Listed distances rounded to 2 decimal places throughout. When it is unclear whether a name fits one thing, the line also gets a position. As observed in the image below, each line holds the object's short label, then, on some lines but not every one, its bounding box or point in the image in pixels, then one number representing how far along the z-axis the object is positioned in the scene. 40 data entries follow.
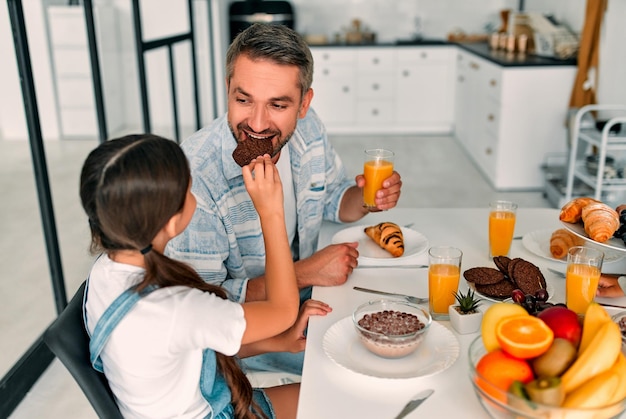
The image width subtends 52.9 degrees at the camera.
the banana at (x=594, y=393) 0.80
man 1.45
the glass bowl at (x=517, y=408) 0.80
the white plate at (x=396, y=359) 1.05
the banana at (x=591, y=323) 0.89
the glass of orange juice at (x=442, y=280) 1.25
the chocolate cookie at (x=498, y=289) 1.28
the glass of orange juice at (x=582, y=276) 1.21
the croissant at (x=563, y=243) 1.49
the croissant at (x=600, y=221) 1.31
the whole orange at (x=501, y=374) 0.85
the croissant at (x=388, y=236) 1.53
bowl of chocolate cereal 1.07
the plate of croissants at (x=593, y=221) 1.31
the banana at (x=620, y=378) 0.82
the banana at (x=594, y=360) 0.83
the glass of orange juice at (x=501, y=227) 1.51
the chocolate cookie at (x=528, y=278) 1.27
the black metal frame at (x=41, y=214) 2.17
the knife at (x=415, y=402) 0.95
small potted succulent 1.17
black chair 0.98
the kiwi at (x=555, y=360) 0.86
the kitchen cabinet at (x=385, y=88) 6.02
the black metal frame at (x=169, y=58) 3.70
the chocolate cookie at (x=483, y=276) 1.31
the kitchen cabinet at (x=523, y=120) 4.18
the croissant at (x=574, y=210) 1.42
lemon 0.92
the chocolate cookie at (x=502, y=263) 1.34
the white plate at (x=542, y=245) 1.50
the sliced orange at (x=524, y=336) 0.87
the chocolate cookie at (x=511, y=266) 1.31
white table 0.97
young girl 1.02
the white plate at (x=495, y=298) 1.28
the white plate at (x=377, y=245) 1.50
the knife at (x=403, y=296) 1.32
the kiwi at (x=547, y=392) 0.80
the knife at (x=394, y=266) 1.49
